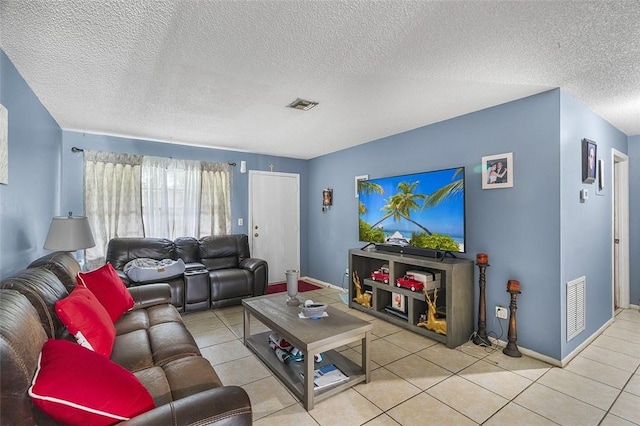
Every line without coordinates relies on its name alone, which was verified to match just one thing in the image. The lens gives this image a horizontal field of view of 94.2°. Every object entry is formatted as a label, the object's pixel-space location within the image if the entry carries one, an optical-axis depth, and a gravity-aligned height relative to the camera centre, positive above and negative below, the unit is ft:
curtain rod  12.62 +2.84
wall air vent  8.61 -2.74
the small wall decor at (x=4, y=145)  6.26 +1.52
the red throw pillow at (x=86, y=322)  5.28 -1.97
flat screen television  9.98 +0.13
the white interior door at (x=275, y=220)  17.26 -0.28
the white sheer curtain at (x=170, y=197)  14.07 +0.92
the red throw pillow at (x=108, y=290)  7.38 -1.91
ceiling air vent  9.32 +3.58
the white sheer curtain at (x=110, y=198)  12.87 +0.80
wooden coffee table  6.53 -2.88
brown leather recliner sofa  12.40 -2.40
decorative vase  8.91 -2.13
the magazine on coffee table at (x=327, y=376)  7.07 -3.98
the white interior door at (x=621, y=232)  12.81 -0.75
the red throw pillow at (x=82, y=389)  3.20 -1.98
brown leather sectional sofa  3.08 -2.34
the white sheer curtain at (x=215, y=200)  15.49 +0.81
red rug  16.32 -4.11
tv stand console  9.32 -2.80
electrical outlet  9.30 -3.06
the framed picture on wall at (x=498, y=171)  9.26 +1.42
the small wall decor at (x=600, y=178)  10.13 +1.26
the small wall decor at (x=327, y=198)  17.10 +0.99
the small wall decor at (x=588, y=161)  9.20 +1.69
